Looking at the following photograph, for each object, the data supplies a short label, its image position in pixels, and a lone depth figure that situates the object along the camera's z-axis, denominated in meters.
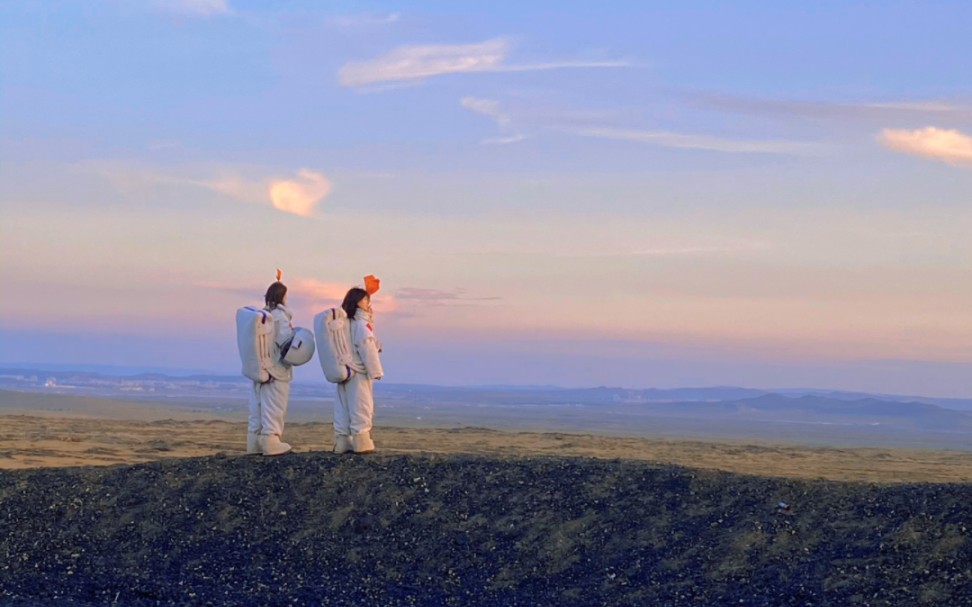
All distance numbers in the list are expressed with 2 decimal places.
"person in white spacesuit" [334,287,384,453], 14.91
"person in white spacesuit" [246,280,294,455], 14.95
